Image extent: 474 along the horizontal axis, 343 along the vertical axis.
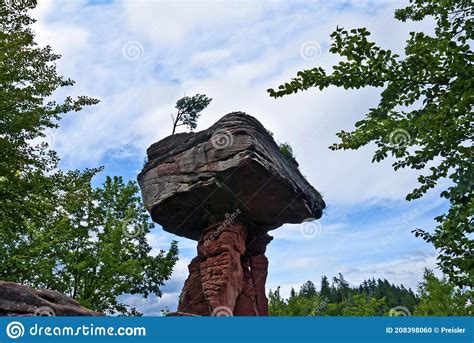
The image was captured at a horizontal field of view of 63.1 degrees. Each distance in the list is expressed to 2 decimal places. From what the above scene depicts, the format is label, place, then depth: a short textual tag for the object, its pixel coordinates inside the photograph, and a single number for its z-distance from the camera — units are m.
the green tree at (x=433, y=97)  6.17
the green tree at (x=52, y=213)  11.95
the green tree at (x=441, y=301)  20.28
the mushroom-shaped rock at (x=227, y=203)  13.39
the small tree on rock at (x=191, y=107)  20.16
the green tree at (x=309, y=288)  51.85
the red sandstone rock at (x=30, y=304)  7.36
